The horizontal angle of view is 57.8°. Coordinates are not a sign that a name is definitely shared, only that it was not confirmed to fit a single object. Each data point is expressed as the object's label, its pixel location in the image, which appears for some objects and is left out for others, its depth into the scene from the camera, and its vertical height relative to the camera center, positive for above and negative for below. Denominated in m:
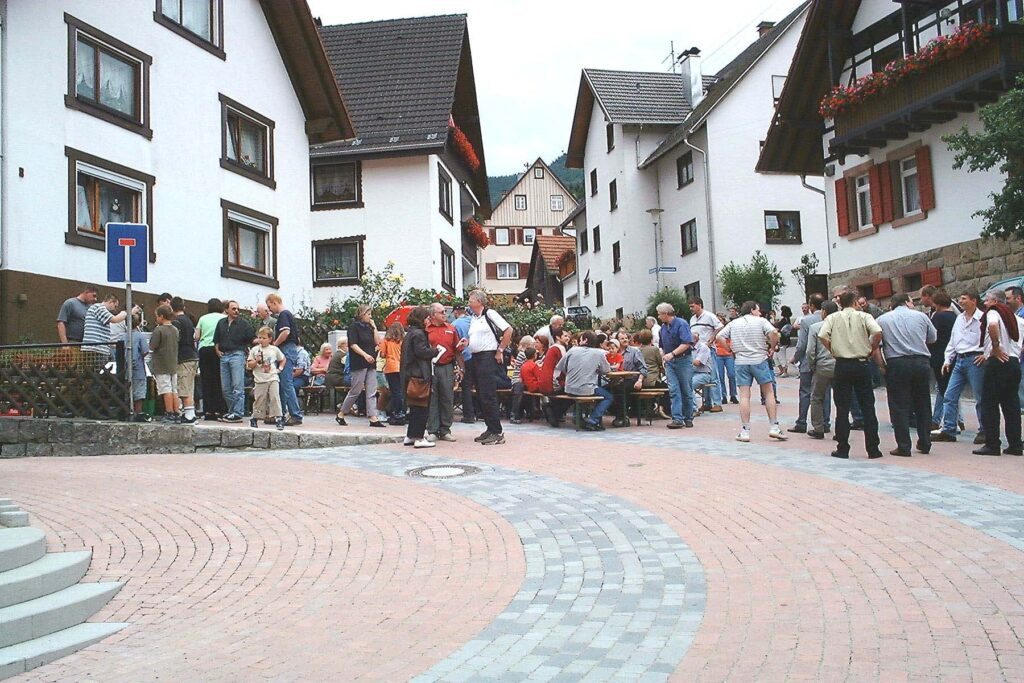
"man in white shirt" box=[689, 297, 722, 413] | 15.77 +0.71
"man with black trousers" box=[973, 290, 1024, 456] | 10.13 -0.30
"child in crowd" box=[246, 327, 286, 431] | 13.05 +0.03
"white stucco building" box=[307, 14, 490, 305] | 30.41 +6.74
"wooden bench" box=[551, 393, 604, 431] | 13.38 -0.48
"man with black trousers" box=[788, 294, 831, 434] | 12.31 -0.15
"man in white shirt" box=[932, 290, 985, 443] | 10.70 -0.07
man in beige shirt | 10.14 +0.00
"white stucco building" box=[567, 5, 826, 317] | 35.88 +7.73
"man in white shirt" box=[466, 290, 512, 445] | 12.02 +0.33
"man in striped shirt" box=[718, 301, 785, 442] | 11.75 +0.15
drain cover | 9.59 -1.00
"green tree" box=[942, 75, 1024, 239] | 15.70 +3.58
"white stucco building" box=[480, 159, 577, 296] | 78.31 +13.39
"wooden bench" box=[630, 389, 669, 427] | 14.18 -0.52
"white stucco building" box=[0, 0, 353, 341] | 16.55 +5.34
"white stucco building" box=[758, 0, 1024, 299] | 19.34 +5.30
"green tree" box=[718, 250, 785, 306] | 33.56 +2.94
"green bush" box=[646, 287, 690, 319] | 35.84 +2.69
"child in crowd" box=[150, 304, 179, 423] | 12.70 +0.40
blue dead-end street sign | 12.00 +1.77
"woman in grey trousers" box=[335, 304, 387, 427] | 14.12 +0.30
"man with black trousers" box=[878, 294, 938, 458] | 10.35 -0.11
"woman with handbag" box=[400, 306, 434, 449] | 11.70 +0.14
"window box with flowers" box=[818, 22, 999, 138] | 18.47 +6.09
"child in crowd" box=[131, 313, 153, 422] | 12.95 +0.21
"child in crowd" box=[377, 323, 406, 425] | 14.26 +0.21
